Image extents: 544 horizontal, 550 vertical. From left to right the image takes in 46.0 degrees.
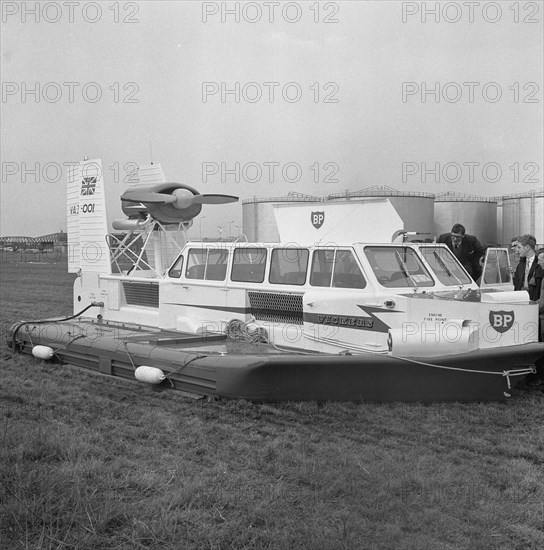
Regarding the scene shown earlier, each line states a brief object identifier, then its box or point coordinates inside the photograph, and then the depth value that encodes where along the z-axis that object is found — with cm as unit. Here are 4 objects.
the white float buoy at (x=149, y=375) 684
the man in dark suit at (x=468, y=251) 897
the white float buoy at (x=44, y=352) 852
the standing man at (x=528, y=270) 745
